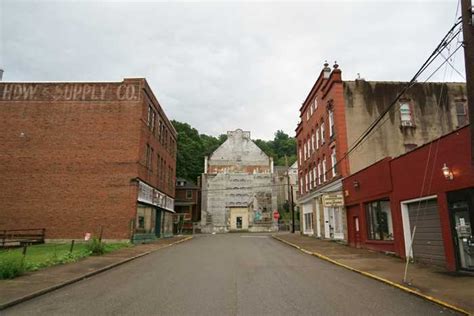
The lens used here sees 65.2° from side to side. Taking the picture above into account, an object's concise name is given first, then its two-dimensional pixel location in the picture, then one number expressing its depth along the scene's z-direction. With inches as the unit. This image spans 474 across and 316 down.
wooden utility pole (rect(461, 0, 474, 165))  314.1
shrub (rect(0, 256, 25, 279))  430.9
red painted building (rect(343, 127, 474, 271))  459.2
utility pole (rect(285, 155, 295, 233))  1849.2
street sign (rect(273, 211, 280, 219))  2190.5
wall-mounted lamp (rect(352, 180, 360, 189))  868.8
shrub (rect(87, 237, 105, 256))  707.4
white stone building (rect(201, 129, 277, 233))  2230.6
